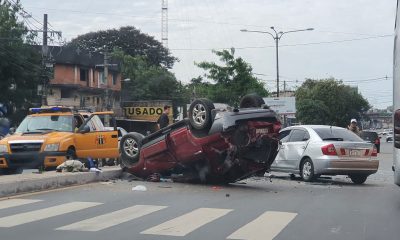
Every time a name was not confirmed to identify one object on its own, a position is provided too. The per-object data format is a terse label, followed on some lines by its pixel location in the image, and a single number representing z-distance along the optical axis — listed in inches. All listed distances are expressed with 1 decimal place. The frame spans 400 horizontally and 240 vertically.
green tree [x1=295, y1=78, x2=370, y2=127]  2532.0
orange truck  577.0
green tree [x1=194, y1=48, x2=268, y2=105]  1794.8
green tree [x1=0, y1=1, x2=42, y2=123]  1520.7
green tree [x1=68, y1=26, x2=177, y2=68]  3046.3
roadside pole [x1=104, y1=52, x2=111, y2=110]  1738.4
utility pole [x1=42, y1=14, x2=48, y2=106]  1412.4
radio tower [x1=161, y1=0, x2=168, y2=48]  2342.3
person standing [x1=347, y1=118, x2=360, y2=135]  738.8
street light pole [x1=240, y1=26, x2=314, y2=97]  1658.3
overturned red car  479.2
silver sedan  564.4
